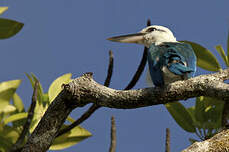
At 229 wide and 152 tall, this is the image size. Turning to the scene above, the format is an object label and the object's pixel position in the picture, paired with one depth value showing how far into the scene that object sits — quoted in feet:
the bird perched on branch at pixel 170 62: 27.35
